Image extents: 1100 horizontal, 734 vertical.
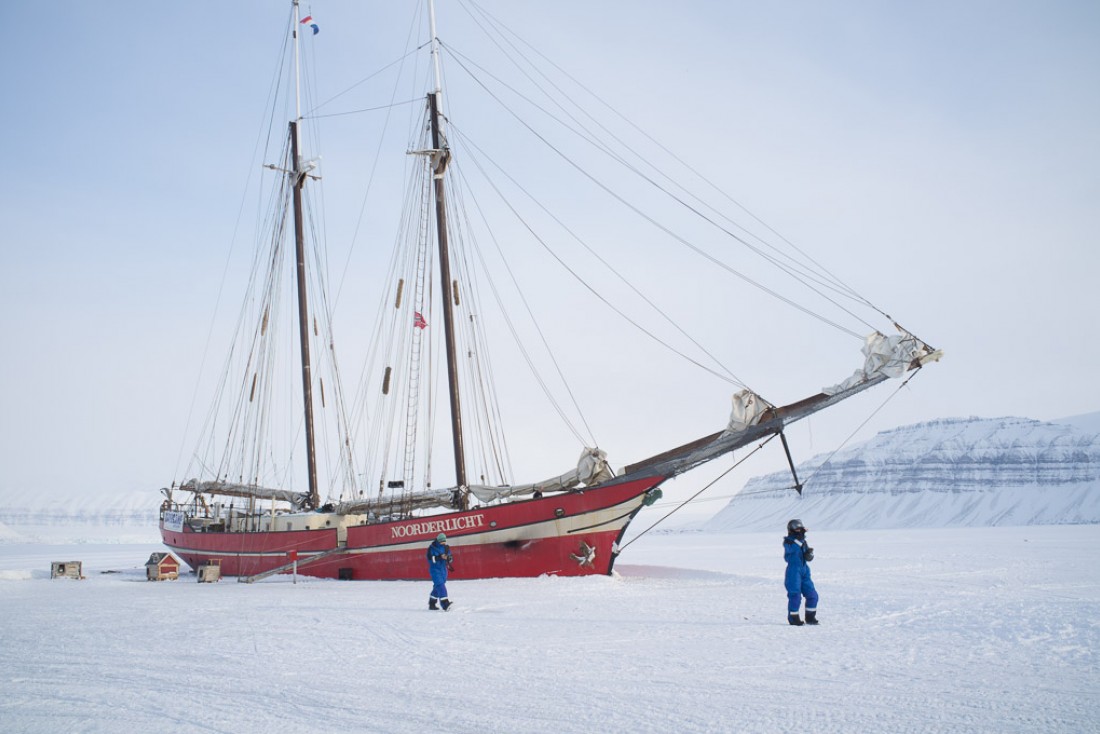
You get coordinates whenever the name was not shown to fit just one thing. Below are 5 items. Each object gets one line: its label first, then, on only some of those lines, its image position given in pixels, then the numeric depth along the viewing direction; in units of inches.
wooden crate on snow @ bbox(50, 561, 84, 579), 1143.0
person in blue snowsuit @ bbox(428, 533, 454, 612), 570.9
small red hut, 1094.4
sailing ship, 806.5
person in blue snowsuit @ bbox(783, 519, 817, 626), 446.0
